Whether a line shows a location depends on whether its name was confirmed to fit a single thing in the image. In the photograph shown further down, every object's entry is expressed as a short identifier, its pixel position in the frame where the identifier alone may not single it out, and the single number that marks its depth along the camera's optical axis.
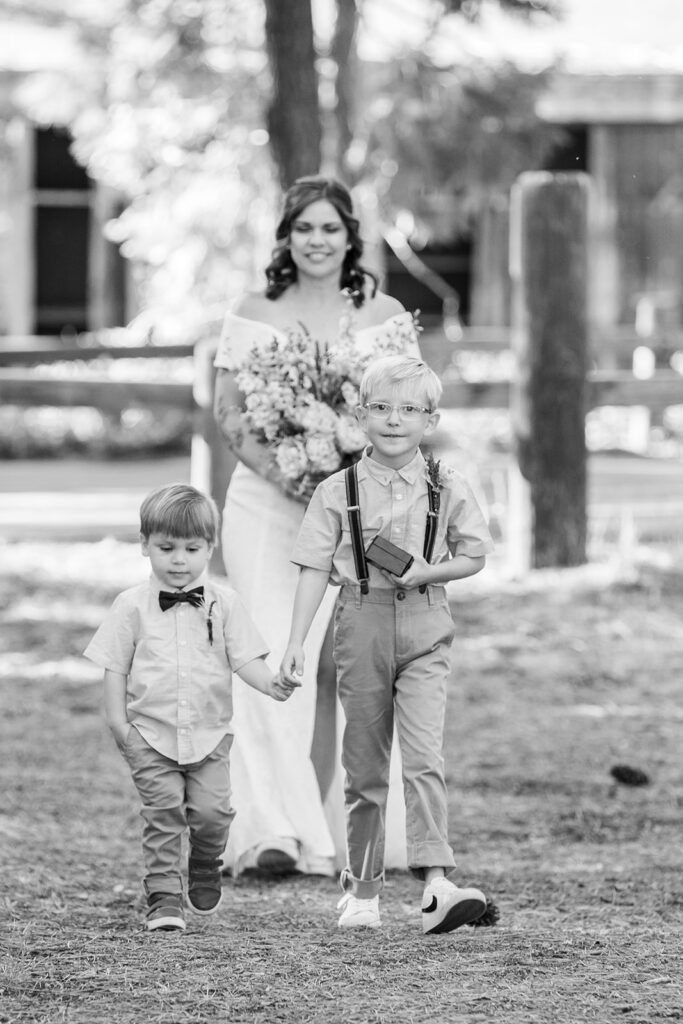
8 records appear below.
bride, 10.09
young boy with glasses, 8.35
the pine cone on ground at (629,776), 12.30
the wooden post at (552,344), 18.17
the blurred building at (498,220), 36.25
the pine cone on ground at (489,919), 8.57
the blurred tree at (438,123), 28.23
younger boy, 8.29
